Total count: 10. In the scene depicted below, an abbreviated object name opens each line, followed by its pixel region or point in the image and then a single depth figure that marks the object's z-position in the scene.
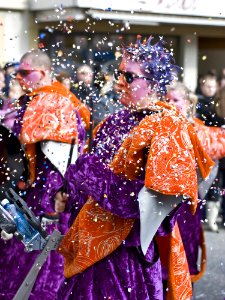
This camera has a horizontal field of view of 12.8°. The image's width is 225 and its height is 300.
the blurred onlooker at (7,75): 8.30
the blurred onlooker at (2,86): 8.27
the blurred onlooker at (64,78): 7.39
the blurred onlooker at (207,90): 9.59
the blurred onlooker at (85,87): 6.37
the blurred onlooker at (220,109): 7.69
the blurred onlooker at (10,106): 7.42
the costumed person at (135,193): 4.49
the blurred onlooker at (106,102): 6.50
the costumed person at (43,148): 6.05
